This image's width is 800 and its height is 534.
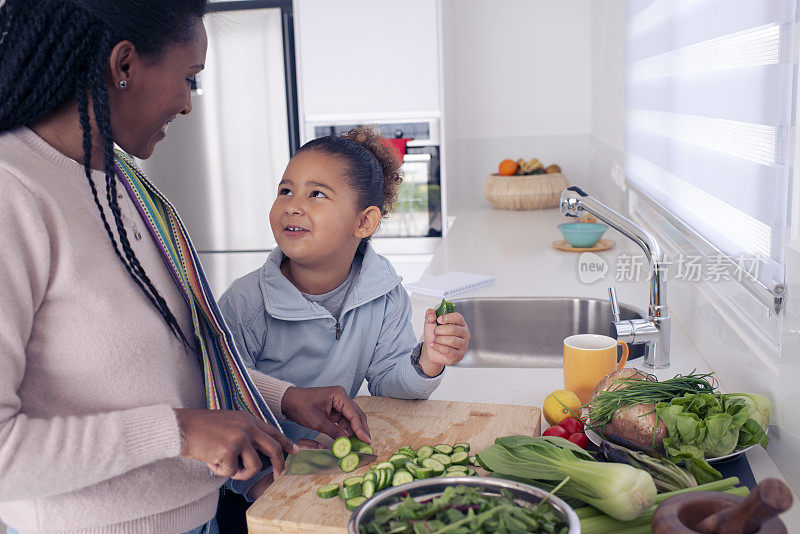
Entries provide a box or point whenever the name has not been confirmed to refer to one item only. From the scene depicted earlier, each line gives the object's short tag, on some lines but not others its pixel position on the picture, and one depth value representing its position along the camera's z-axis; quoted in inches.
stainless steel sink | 74.8
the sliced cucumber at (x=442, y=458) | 36.3
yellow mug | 47.9
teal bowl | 96.5
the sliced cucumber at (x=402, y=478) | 34.8
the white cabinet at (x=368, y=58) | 123.4
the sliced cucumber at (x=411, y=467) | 35.2
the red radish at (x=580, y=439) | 39.3
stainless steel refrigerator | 144.1
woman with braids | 29.8
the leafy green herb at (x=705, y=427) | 36.2
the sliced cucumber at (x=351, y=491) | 34.0
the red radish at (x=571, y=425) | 40.5
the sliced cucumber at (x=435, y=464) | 35.4
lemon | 43.8
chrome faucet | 53.1
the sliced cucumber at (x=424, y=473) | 34.9
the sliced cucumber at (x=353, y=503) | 33.2
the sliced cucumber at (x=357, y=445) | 39.5
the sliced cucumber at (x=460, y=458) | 36.3
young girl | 49.7
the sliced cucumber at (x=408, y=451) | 37.5
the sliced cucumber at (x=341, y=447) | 37.9
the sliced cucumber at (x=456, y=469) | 35.4
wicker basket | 131.3
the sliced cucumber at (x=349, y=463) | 37.2
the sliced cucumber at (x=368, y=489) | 33.8
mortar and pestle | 22.4
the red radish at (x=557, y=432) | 39.6
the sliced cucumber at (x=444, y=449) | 38.0
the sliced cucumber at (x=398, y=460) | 36.1
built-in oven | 127.4
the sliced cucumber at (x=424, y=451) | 37.4
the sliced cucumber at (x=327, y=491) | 34.4
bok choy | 29.2
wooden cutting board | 33.1
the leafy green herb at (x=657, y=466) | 32.2
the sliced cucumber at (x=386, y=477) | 34.6
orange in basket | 134.8
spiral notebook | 76.8
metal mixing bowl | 26.6
